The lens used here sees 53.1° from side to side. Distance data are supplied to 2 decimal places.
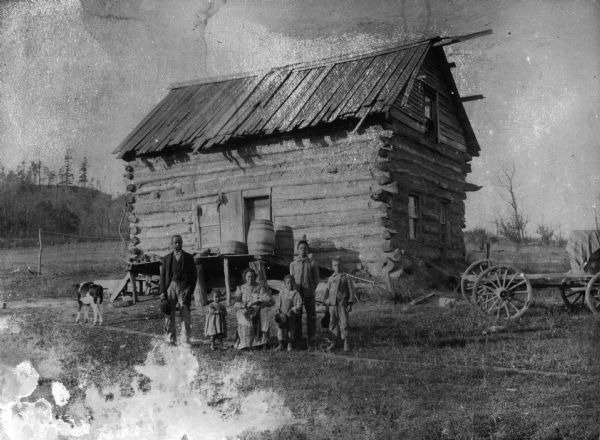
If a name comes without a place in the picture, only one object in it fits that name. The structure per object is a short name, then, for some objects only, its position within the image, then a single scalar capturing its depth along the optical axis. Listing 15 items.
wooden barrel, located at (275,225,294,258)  15.76
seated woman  8.64
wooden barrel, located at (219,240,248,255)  14.76
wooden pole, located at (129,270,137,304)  15.05
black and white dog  11.65
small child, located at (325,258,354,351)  8.77
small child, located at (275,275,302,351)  8.66
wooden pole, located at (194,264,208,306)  14.14
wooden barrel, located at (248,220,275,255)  14.60
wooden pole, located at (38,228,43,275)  20.73
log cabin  15.22
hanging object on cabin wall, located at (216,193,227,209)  16.78
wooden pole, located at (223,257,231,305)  13.95
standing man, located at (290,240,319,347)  9.43
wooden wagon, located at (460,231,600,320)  10.35
